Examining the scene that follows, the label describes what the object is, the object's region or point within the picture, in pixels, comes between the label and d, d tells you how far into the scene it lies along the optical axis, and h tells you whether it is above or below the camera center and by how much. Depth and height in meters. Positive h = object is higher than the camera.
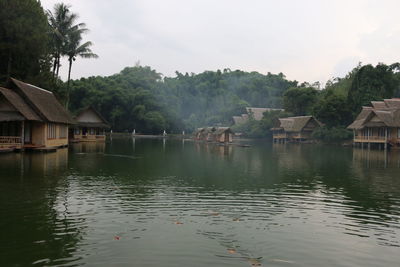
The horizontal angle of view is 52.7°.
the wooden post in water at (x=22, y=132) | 28.46 -0.09
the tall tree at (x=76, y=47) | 47.03 +10.01
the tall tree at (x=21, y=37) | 34.97 +8.36
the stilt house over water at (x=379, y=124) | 50.06 +1.46
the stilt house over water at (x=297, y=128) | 69.56 +1.20
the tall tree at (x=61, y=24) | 46.34 +12.42
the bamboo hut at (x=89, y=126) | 55.03 +0.86
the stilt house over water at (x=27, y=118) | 28.05 +0.92
